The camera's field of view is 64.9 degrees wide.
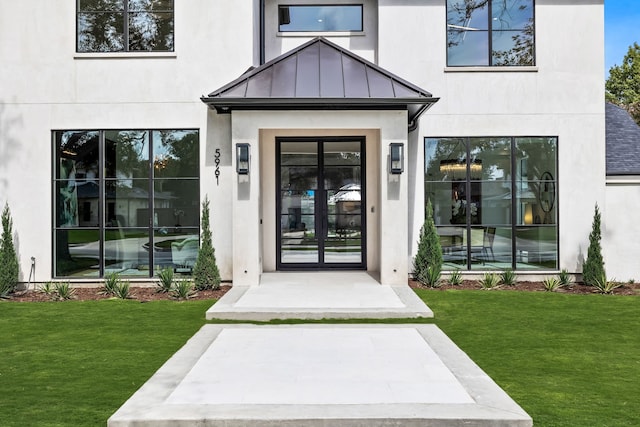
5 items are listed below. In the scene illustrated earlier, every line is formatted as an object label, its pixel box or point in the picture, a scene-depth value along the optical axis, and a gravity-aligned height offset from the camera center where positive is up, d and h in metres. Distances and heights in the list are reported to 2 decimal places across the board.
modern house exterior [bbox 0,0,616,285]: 10.98 +1.64
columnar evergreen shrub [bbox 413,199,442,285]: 11.92 -1.13
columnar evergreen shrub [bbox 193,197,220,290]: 11.38 -1.39
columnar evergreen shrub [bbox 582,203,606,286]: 11.77 -1.32
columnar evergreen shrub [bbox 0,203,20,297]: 11.10 -1.24
